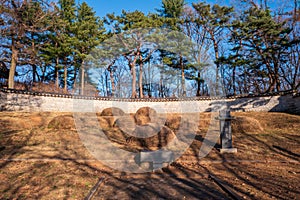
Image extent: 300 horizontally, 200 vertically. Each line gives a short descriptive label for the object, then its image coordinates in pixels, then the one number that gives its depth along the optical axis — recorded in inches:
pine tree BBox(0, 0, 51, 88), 395.7
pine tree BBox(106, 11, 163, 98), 584.4
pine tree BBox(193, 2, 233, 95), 610.5
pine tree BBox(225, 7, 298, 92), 513.7
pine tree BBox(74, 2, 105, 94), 611.5
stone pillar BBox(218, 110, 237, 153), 228.5
